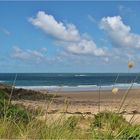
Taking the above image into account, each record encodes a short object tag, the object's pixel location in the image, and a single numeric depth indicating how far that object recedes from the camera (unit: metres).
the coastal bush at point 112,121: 3.03
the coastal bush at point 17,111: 4.06
